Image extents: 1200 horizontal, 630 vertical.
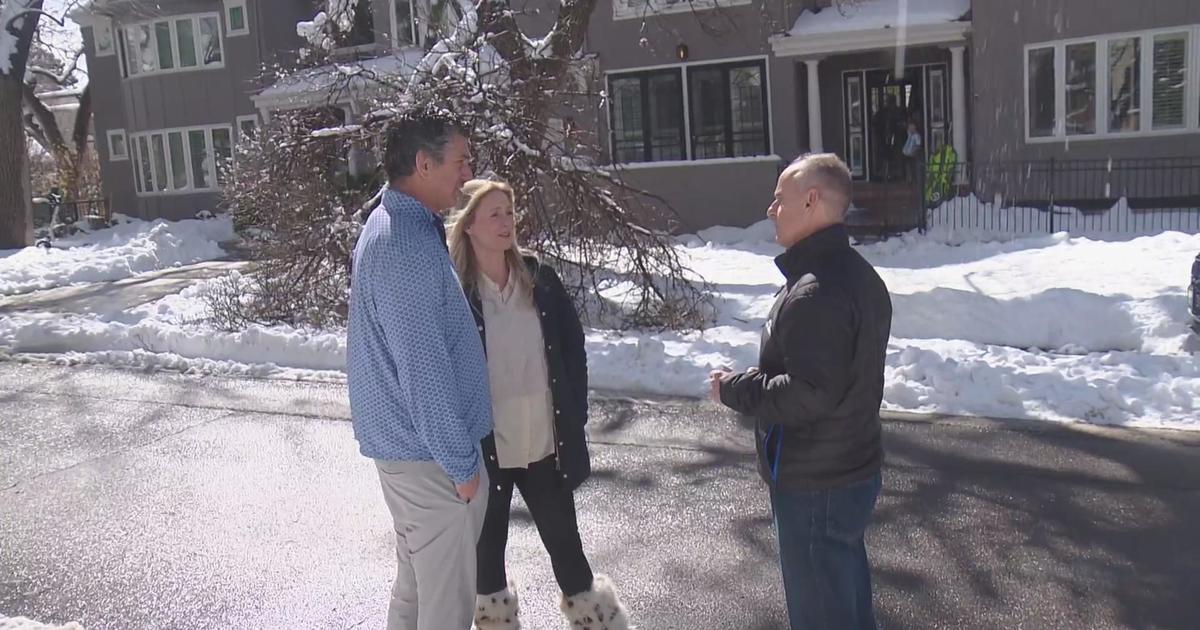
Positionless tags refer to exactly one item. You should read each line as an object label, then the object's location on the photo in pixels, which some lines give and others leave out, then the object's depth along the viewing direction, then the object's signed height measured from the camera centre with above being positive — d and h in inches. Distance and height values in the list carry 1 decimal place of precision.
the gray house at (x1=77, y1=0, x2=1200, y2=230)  663.8 +56.3
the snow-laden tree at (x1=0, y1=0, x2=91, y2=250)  866.1 +82.5
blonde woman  145.4 -27.3
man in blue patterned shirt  117.9 -21.3
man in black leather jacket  114.7 -25.7
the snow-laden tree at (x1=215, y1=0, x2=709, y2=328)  405.1 -0.9
